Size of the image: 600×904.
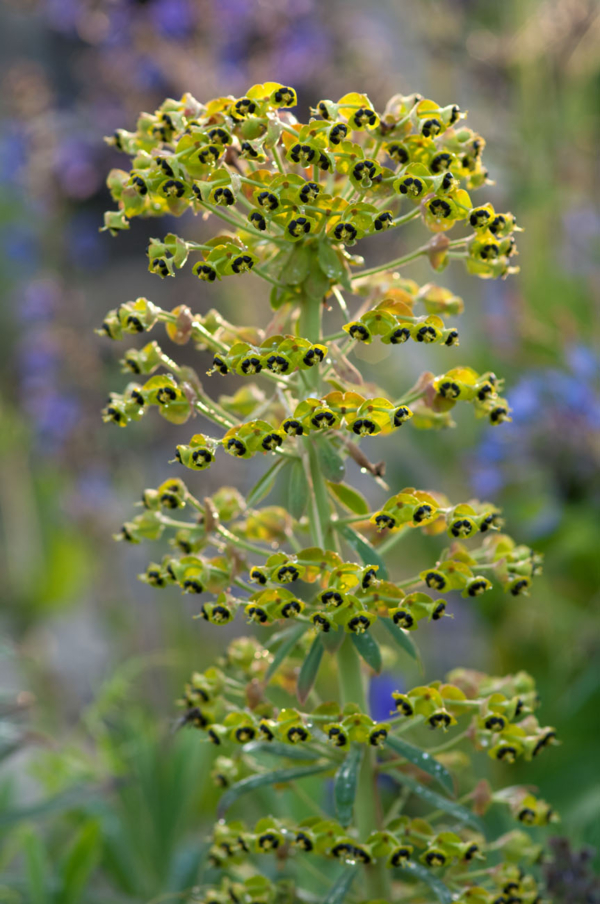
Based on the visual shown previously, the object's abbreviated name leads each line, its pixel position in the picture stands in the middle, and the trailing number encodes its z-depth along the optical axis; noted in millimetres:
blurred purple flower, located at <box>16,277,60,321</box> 1473
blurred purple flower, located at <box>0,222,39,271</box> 1955
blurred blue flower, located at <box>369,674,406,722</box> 975
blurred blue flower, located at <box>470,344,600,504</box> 1096
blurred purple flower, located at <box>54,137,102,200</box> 1465
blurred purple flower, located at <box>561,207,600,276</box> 1644
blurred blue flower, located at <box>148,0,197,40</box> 1363
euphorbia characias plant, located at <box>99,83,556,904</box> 679
